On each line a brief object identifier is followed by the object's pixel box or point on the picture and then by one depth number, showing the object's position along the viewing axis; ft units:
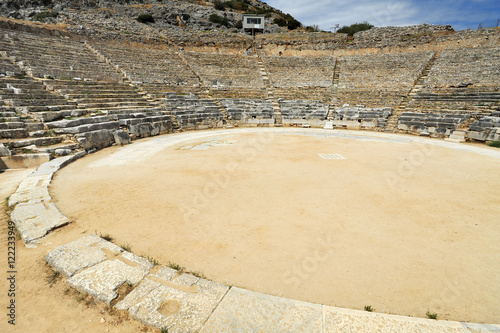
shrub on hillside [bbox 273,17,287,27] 152.00
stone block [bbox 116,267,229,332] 7.60
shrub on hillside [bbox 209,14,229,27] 133.39
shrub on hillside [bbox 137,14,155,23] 109.70
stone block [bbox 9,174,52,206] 15.53
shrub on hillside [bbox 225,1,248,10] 167.62
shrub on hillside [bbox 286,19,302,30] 154.27
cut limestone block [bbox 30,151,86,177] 21.46
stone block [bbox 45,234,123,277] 9.69
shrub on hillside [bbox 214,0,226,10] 154.27
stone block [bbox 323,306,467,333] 7.35
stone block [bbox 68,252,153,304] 8.63
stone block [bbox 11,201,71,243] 11.97
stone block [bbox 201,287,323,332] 7.39
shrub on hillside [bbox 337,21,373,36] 127.95
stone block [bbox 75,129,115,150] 31.24
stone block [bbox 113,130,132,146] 36.14
